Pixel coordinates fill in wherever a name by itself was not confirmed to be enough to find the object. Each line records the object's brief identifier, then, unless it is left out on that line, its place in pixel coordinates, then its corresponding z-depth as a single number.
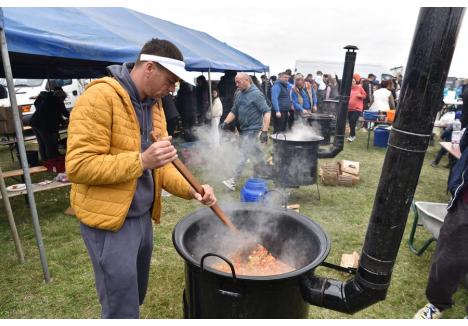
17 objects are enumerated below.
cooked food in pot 2.34
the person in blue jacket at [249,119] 5.80
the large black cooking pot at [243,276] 1.75
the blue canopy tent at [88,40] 3.77
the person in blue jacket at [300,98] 9.67
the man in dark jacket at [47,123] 6.72
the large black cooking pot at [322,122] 8.30
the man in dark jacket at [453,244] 2.37
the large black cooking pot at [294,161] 4.85
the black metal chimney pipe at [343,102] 4.66
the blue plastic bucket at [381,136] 9.75
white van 9.84
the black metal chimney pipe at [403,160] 1.14
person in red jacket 10.26
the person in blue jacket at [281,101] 8.33
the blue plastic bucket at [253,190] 4.22
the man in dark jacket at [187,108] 7.99
